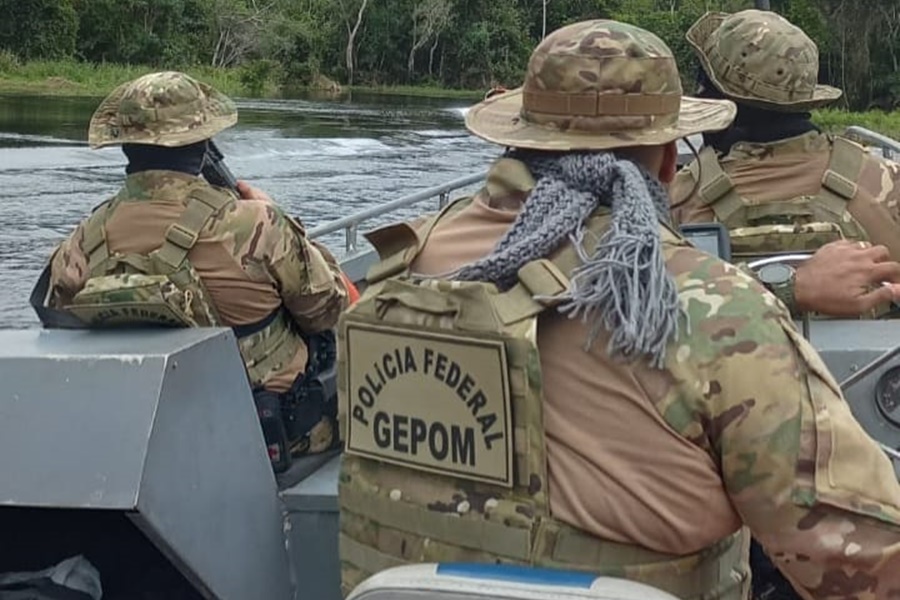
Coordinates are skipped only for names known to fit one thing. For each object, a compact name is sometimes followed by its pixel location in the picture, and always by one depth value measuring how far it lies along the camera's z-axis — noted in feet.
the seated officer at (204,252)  12.96
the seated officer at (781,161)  13.08
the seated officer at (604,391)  8.31
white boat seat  7.80
